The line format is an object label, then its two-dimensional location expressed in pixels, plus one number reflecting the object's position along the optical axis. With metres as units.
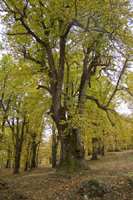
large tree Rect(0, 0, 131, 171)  6.53
